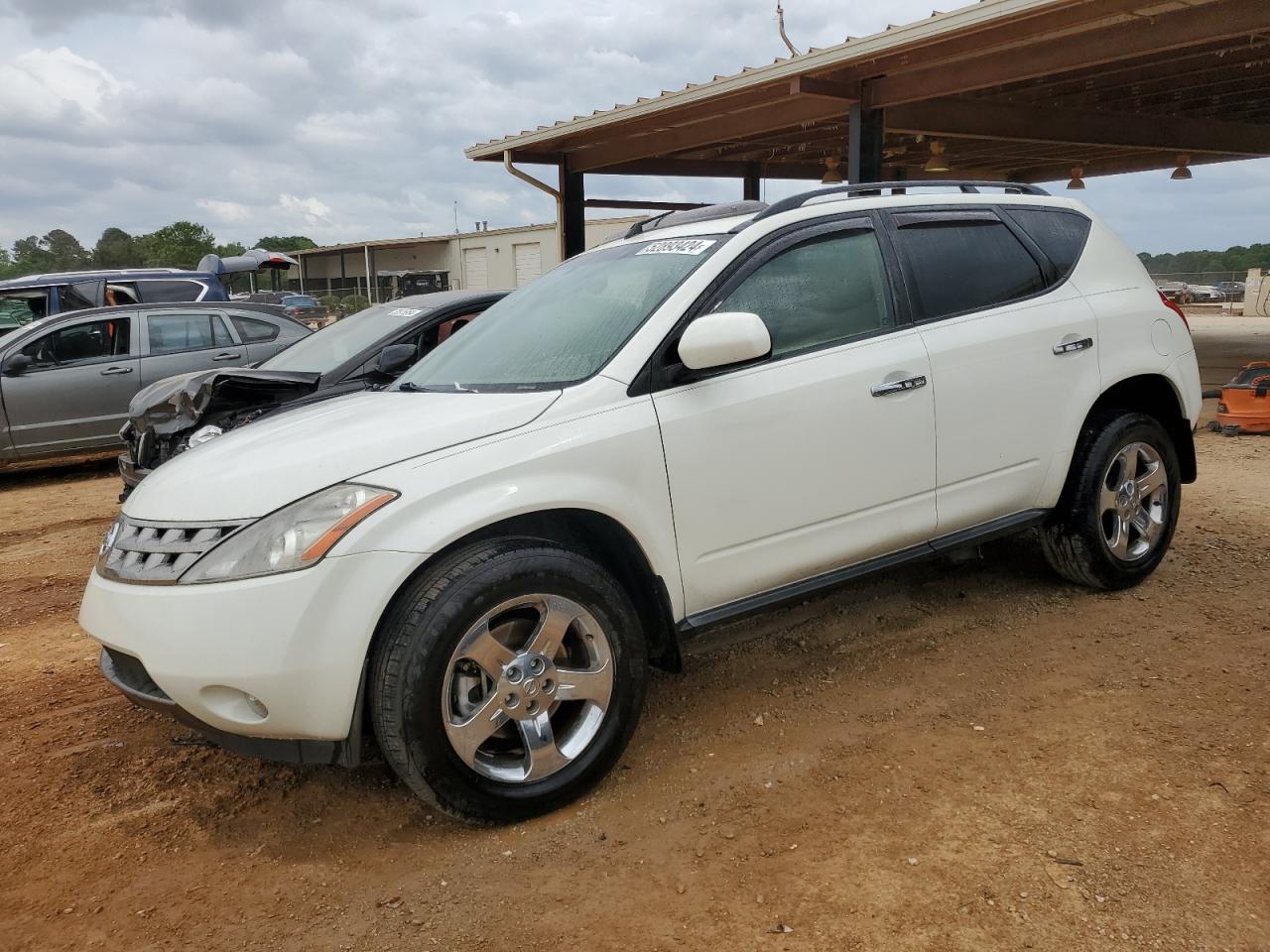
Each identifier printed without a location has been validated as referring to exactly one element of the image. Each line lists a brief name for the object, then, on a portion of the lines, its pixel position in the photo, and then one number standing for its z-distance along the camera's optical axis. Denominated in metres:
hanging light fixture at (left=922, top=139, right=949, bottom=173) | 12.56
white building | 31.80
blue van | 10.23
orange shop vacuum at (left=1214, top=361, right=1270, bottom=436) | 7.98
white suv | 2.55
